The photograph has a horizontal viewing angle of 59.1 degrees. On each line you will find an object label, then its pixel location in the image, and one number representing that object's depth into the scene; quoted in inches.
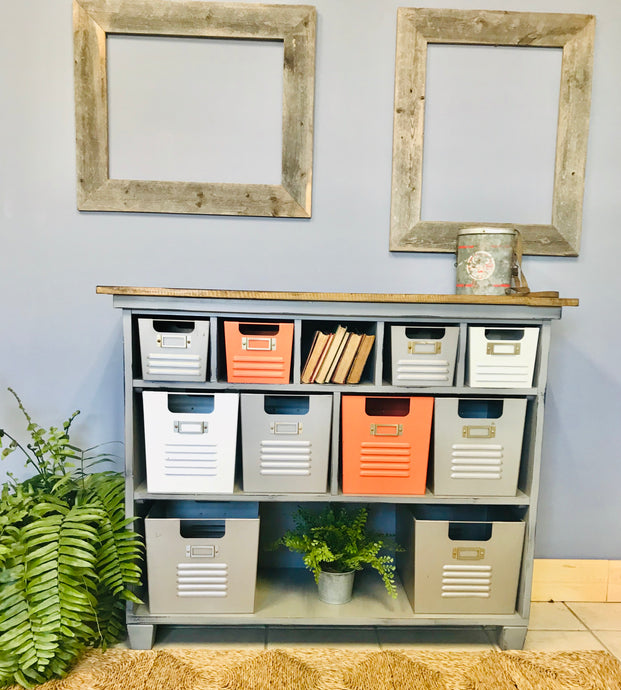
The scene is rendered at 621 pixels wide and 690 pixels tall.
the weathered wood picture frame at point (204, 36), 74.0
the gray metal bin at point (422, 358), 64.6
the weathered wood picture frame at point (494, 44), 75.4
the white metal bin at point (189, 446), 63.9
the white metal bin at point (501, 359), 65.0
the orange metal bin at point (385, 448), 65.2
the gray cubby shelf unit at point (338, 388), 62.7
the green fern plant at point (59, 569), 58.1
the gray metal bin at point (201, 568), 65.0
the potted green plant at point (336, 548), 67.5
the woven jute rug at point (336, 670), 60.5
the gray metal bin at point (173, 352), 62.8
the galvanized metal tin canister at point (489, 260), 71.2
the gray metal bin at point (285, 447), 64.6
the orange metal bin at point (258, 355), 63.7
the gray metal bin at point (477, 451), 65.7
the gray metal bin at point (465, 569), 66.7
